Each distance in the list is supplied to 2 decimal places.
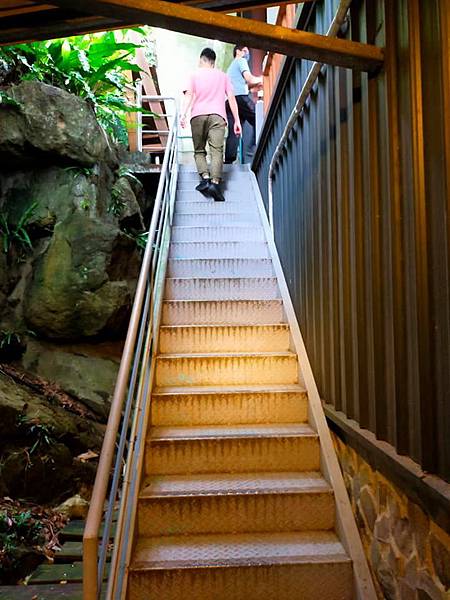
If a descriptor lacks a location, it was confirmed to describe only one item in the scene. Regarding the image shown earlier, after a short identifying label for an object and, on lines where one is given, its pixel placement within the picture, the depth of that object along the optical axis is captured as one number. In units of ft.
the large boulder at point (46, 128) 15.66
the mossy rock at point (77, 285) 15.62
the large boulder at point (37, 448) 12.60
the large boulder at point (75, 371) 15.48
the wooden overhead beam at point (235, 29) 6.70
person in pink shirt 19.52
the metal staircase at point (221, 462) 7.75
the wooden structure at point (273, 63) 14.97
